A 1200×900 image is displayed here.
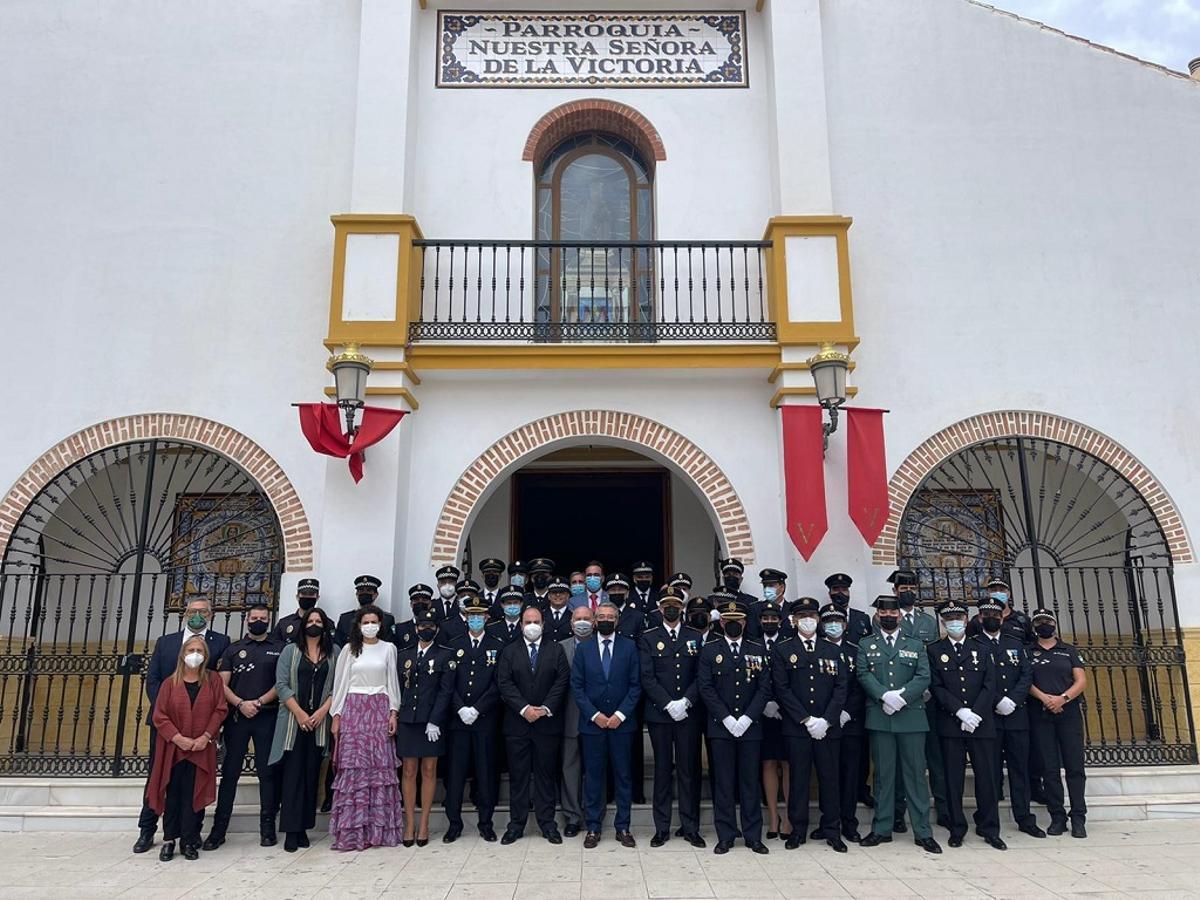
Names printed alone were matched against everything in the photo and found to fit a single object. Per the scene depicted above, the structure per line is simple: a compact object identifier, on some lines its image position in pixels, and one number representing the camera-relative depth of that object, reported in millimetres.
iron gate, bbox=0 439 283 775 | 8070
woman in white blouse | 5996
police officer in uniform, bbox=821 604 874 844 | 6152
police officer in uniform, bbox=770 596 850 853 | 5941
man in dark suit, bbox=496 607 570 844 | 6109
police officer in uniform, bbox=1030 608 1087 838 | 6348
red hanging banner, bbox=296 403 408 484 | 7180
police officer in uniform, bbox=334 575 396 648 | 6781
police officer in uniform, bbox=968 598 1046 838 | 6277
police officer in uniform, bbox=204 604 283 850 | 6125
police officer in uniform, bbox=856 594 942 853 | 6016
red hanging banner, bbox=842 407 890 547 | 7367
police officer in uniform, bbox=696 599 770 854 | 5910
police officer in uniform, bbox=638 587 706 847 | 6020
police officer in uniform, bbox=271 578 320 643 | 6590
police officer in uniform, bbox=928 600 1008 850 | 6090
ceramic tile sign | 8758
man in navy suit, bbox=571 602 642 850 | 6059
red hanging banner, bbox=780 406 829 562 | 7305
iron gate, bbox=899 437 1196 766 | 7652
